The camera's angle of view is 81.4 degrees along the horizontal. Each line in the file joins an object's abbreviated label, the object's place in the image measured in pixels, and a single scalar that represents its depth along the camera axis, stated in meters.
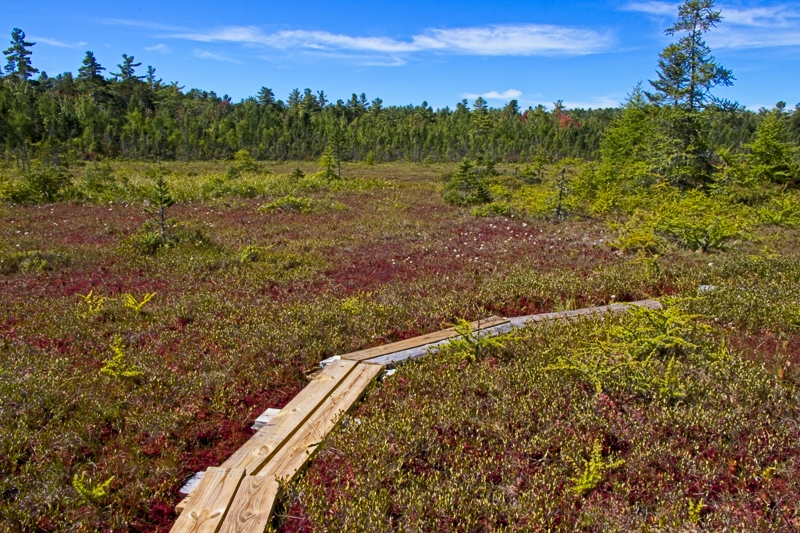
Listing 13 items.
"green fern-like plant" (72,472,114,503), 3.82
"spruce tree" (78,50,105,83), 81.88
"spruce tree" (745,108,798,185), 27.22
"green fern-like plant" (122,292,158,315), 8.30
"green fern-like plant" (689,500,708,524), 3.43
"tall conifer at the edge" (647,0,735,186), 23.09
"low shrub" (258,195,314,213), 21.55
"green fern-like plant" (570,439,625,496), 3.84
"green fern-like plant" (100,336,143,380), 5.87
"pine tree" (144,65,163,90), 95.00
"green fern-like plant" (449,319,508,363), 6.49
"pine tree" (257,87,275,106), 114.62
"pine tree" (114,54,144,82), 86.31
